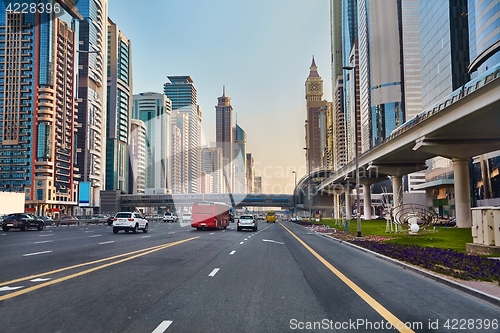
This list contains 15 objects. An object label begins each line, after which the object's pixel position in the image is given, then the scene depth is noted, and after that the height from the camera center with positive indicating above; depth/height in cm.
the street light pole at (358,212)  3568 -81
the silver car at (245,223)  4947 -211
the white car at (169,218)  9344 -284
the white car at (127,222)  3991 -154
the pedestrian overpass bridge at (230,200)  15712 +102
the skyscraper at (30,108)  13938 +2865
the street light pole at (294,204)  12066 -87
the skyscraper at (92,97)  17525 +4121
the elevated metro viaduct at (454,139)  3406 +608
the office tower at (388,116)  19375 +3464
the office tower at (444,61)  11050 +3385
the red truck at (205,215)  4991 -125
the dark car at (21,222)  4455 -157
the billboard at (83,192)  8331 +221
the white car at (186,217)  8344 -240
